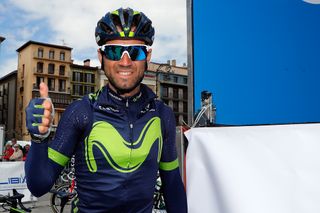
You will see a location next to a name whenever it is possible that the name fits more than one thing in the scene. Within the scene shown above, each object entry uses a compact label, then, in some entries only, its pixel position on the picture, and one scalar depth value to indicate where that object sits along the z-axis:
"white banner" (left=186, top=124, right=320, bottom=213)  2.19
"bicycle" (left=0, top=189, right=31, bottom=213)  5.86
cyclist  1.95
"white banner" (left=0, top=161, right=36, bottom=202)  11.33
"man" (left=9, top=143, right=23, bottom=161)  14.86
